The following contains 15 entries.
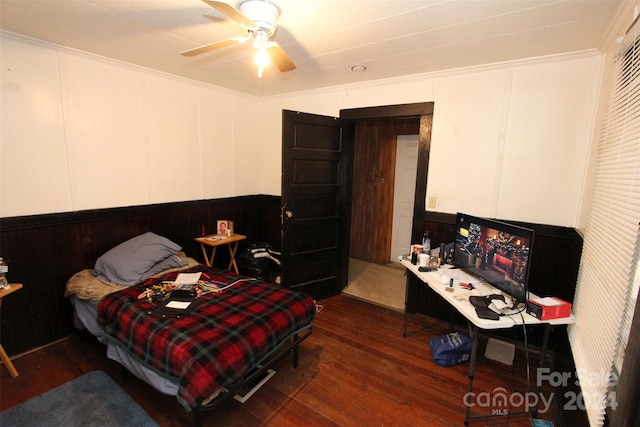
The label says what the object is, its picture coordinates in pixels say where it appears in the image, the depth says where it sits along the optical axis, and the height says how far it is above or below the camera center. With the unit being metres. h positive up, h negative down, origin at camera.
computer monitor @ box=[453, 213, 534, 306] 1.85 -0.53
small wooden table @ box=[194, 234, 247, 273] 3.37 -0.84
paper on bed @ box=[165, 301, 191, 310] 1.99 -0.94
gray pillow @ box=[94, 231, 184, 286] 2.48 -0.82
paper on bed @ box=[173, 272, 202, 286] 2.40 -0.93
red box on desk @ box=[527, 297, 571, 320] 1.76 -0.78
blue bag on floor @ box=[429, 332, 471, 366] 2.38 -1.42
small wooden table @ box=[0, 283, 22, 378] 2.05 -1.40
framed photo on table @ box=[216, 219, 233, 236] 3.68 -0.73
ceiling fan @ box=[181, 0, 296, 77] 1.62 +0.83
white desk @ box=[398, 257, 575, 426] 1.72 -0.84
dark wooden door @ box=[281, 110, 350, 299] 3.14 -0.32
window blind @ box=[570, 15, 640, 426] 1.23 -0.30
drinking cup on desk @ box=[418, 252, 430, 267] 2.55 -0.72
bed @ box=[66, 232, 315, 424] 1.57 -1.00
